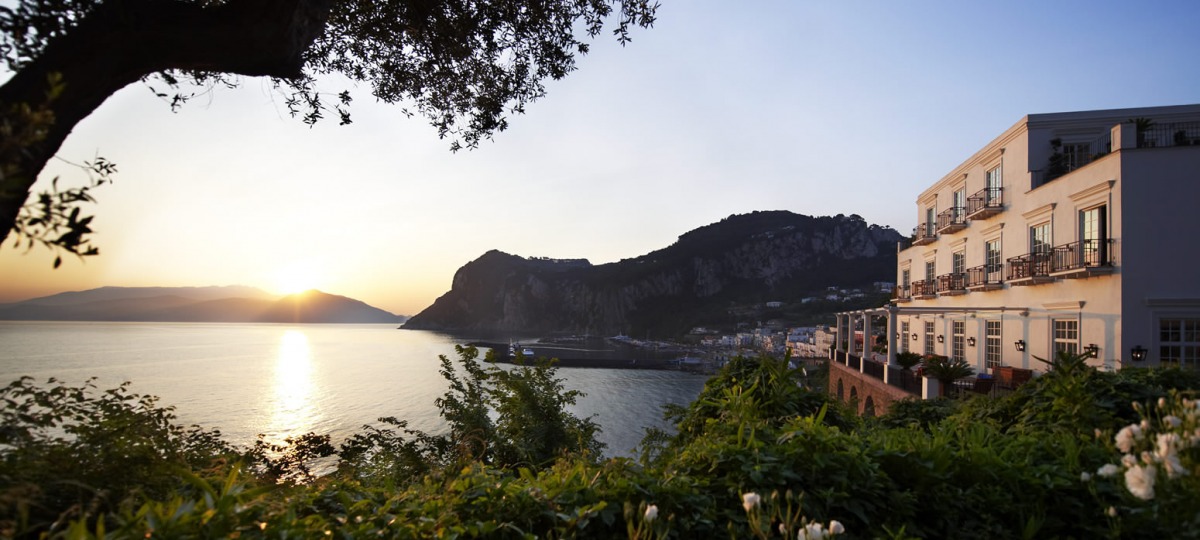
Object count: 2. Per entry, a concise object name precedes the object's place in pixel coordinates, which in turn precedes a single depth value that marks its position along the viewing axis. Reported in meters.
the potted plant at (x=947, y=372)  16.27
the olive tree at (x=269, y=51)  2.60
